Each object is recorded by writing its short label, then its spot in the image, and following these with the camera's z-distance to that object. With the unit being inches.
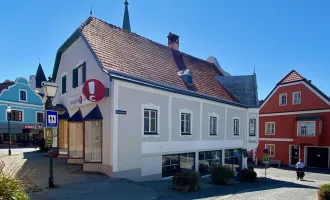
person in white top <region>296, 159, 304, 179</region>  865.5
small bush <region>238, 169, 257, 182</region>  679.1
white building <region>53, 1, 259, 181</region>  464.8
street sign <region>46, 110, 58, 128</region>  358.6
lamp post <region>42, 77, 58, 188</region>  358.6
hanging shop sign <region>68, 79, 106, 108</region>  450.0
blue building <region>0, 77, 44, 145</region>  1281.7
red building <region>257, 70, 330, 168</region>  1189.1
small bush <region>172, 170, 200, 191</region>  434.6
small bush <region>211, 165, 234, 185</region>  553.3
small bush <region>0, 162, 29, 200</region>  197.9
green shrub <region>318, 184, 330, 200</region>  307.4
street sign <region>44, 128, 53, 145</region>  358.0
